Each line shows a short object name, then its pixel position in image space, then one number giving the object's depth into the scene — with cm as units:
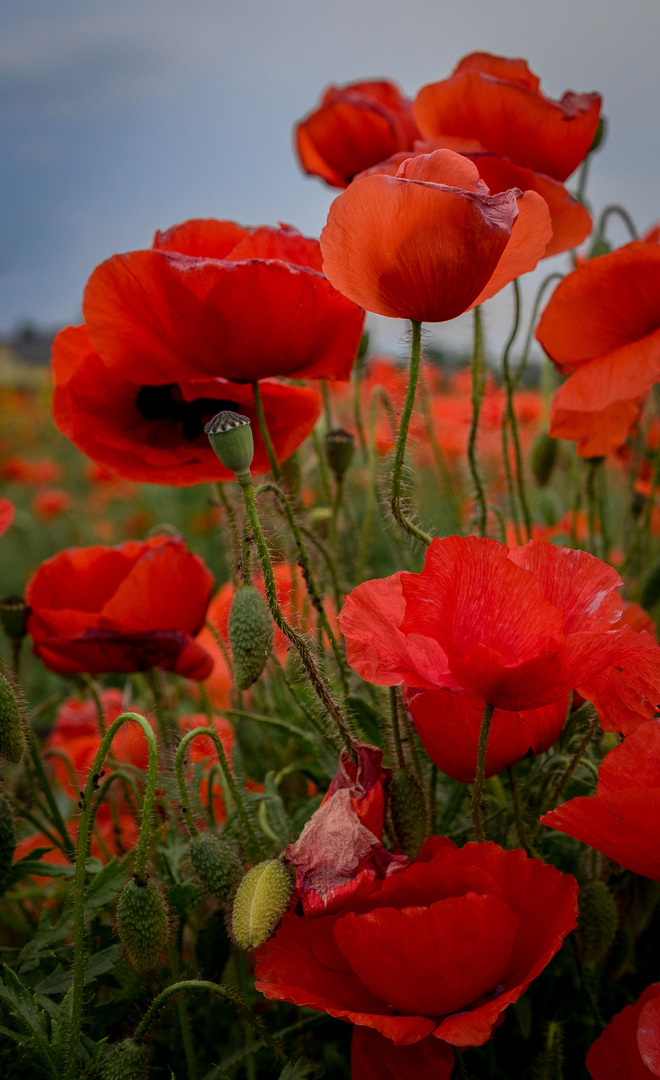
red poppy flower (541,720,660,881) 48
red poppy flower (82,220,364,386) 65
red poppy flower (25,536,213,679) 80
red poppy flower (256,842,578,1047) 49
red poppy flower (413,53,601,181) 81
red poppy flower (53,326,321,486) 76
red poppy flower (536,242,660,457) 76
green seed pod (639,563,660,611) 103
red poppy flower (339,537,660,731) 49
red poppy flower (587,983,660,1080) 51
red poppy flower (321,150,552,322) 54
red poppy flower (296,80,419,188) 96
